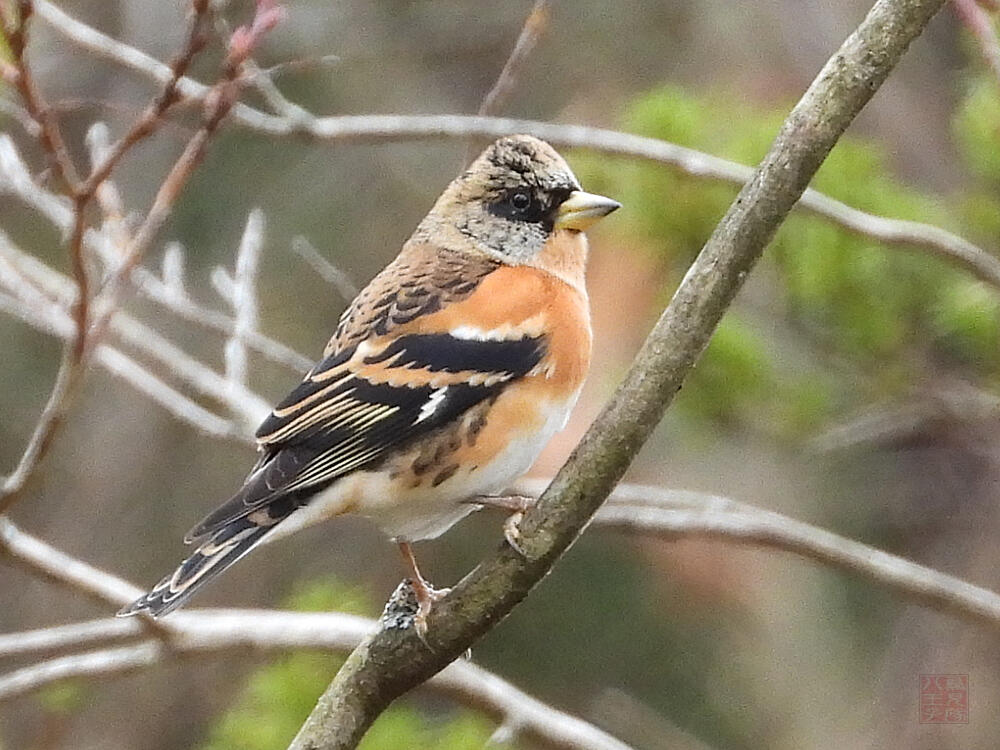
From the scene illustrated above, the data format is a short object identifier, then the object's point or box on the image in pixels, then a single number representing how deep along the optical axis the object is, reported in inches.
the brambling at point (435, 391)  194.5
